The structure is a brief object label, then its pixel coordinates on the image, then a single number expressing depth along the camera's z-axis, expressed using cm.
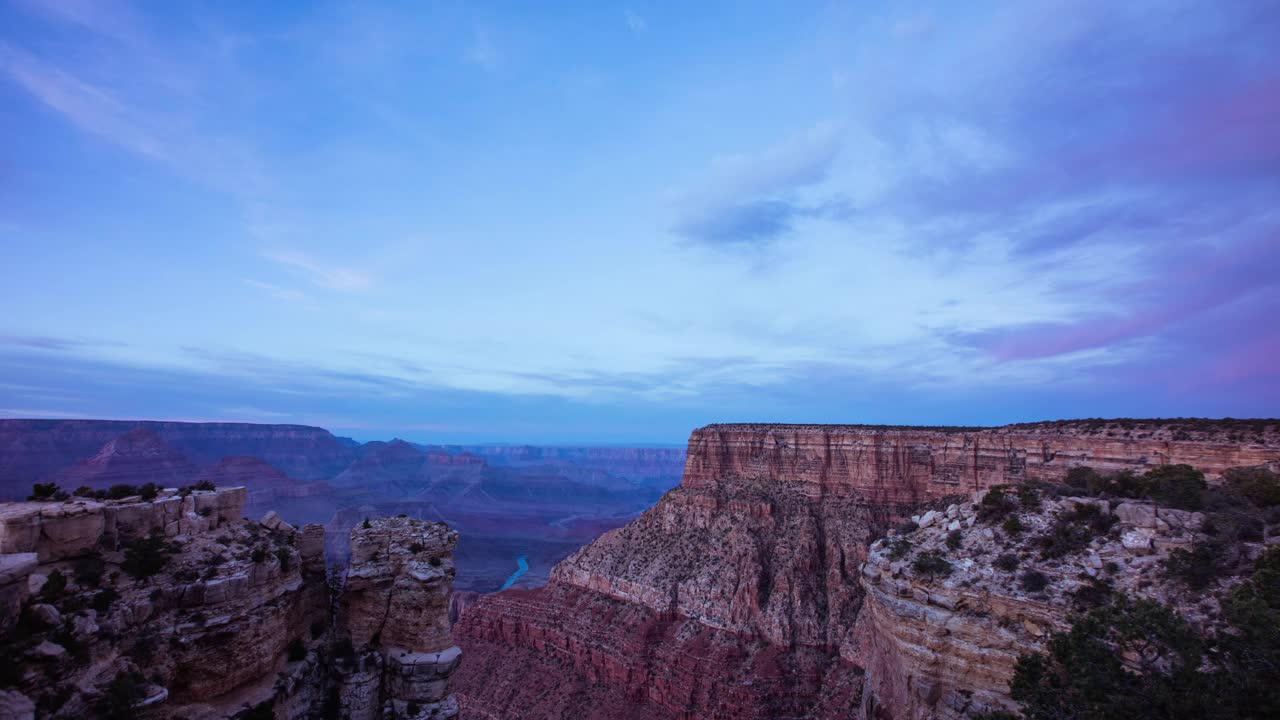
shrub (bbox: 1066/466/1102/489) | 2661
